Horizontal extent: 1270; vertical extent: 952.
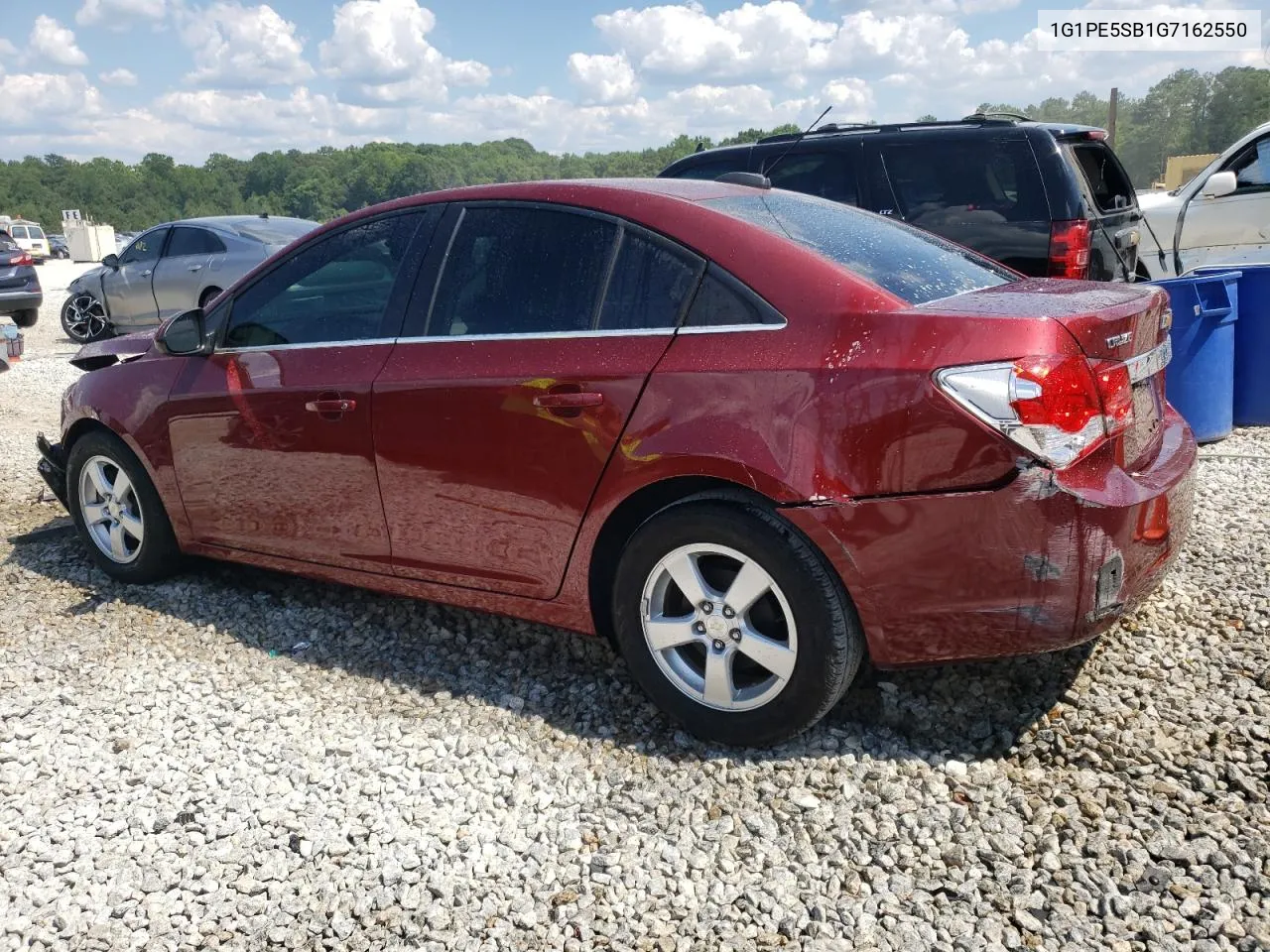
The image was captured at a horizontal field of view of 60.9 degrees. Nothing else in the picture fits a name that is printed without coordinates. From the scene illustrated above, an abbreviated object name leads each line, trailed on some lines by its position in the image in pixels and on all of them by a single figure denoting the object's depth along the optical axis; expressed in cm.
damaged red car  280
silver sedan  1277
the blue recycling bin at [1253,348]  657
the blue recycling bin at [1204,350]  596
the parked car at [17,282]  1628
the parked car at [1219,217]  961
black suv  712
